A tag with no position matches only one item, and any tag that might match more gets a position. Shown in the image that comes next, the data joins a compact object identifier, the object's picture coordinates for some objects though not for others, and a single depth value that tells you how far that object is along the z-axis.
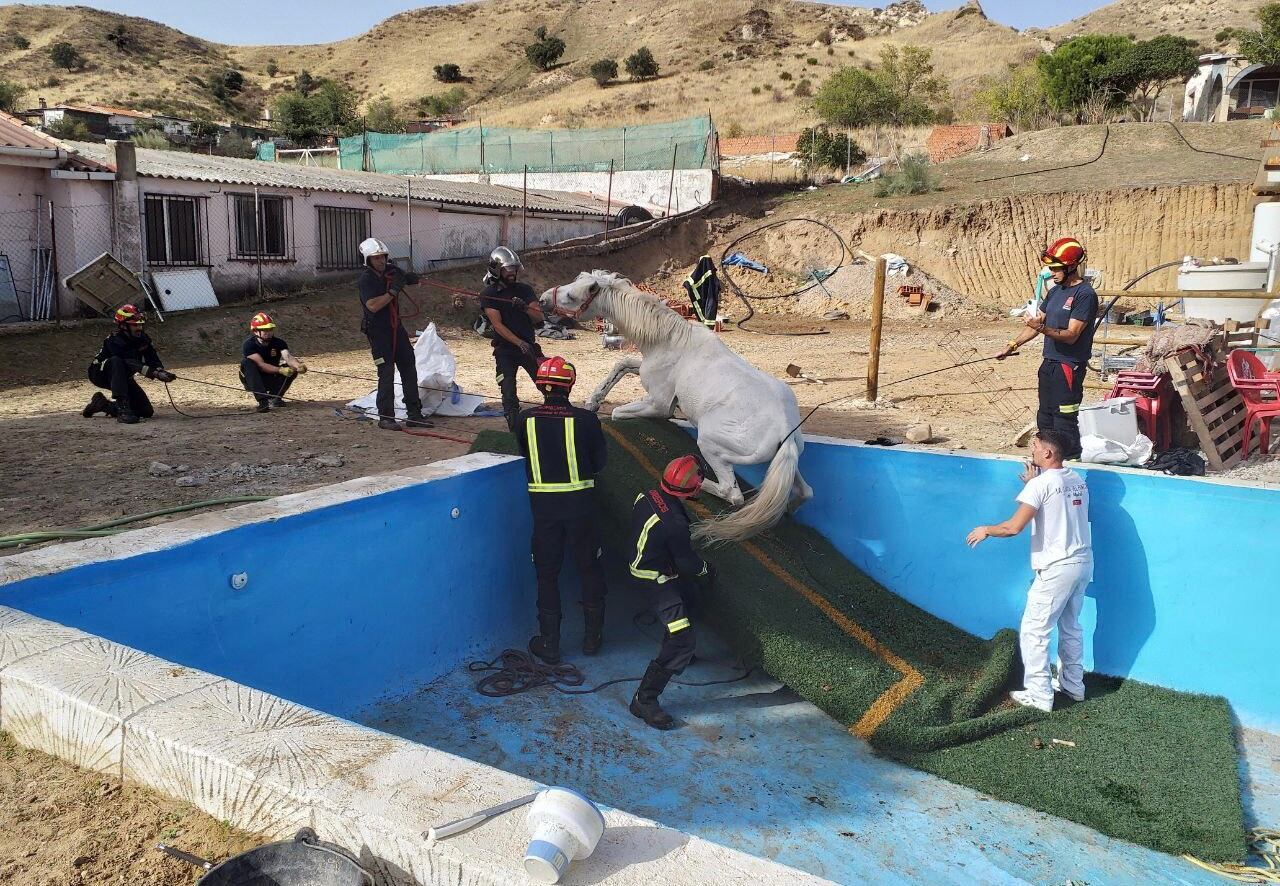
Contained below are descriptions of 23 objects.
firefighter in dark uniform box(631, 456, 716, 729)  4.54
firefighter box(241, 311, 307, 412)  9.68
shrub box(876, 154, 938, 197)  23.77
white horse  5.23
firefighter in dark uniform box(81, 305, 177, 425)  8.97
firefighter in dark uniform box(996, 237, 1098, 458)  5.89
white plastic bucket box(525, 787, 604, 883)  1.64
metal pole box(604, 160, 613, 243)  25.23
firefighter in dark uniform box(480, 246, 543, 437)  7.57
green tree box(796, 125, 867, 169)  30.76
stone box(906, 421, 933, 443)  8.79
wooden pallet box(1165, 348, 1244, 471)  7.29
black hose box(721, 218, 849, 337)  21.72
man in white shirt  4.40
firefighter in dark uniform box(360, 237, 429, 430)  8.12
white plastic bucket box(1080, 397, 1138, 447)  7.26
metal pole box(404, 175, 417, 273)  19.17
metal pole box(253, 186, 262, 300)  16.59
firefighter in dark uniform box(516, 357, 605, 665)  4.96
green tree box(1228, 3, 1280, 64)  39.72
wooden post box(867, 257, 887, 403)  10.14
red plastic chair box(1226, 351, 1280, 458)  7.54
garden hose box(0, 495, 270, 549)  4.12
